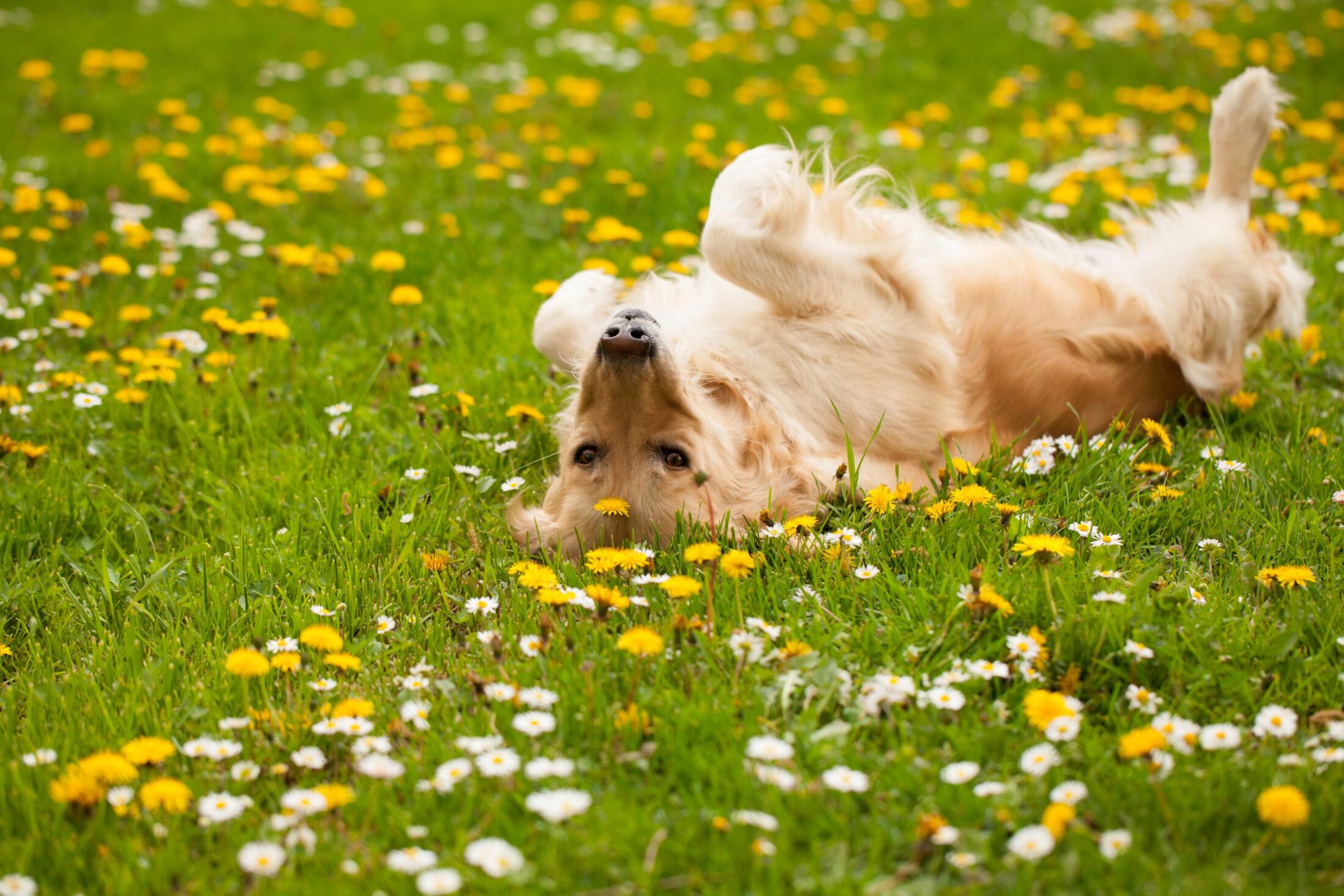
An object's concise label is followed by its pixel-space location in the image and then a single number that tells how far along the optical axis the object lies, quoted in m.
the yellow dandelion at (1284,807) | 3.81
